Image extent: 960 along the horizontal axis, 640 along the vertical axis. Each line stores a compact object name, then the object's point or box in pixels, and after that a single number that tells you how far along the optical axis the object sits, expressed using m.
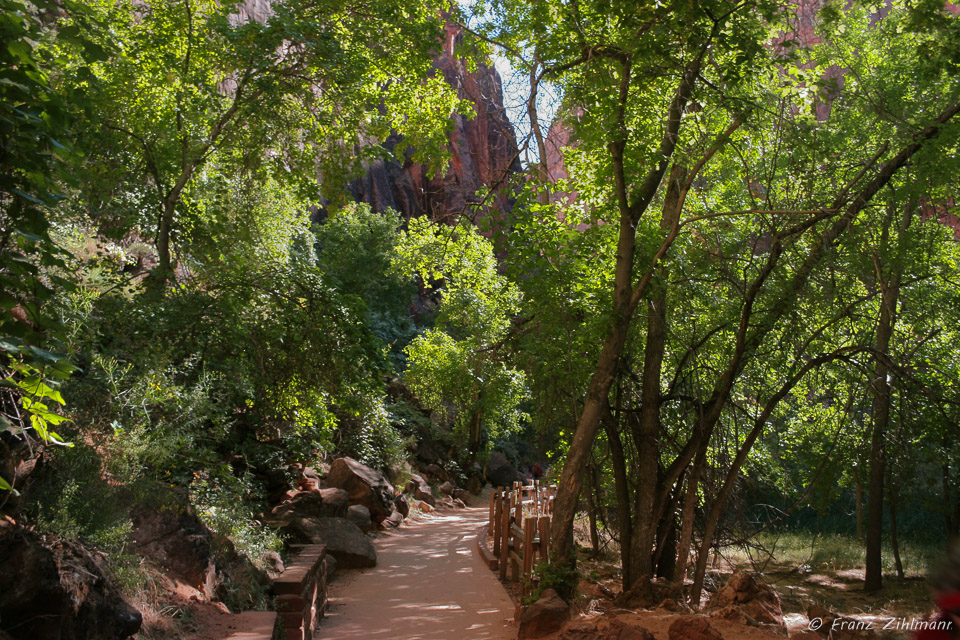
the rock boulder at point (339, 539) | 10.32
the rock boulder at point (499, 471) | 31.86
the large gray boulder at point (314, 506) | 11.03
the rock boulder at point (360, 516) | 13.88
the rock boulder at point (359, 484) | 15.02
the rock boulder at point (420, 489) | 20.84
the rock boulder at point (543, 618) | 6.34
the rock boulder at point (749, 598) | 5.91
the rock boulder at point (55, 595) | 3.51
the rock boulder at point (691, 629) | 4.80
